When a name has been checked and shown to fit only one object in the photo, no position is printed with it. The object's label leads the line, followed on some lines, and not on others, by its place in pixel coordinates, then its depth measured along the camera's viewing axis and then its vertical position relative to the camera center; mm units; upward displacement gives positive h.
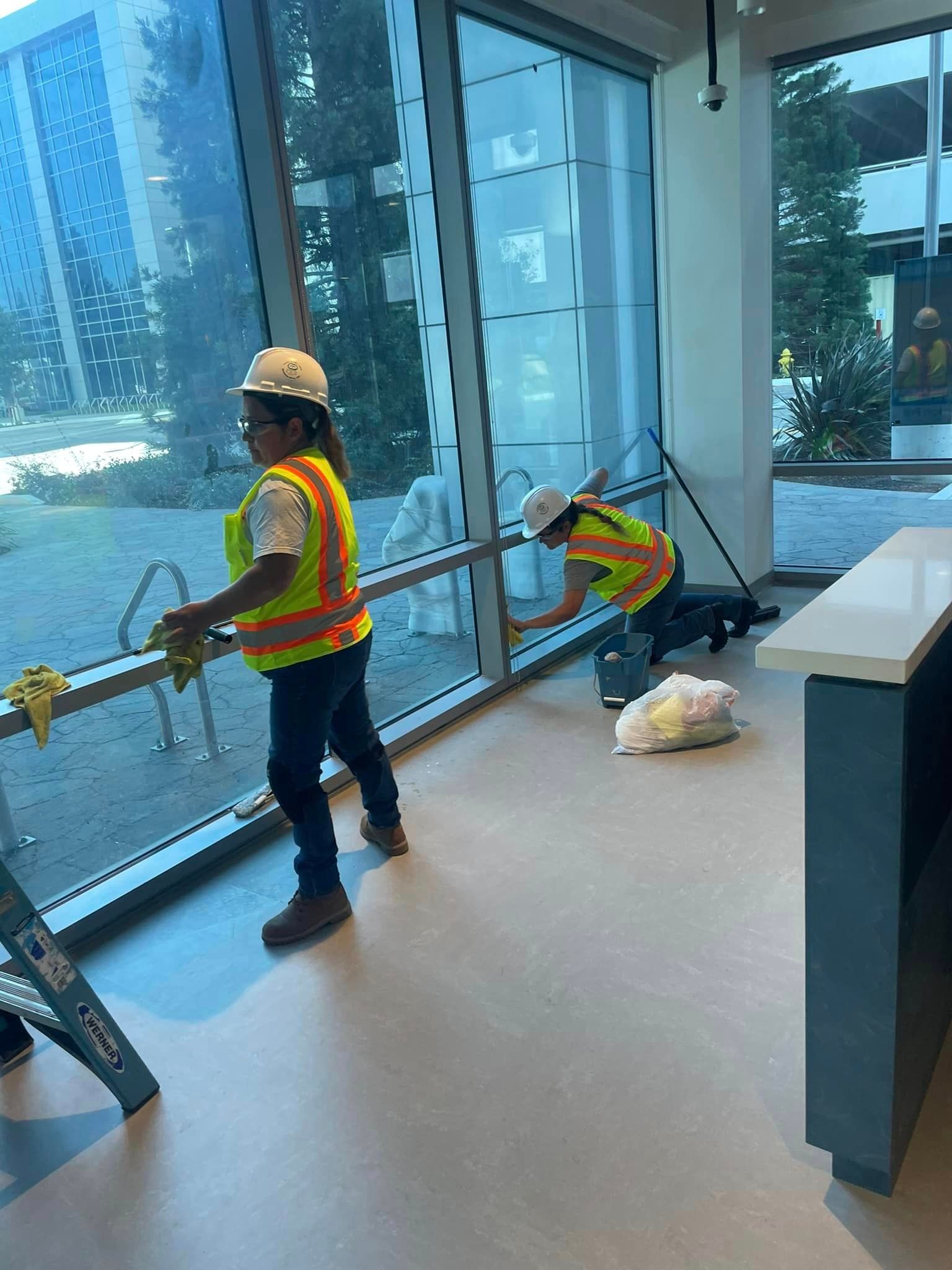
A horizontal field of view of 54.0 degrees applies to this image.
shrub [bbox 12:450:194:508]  2467 -255
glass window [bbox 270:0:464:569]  3143 +401
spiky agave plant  5098 -452
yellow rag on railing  2061 -637
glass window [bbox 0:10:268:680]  2434 +110
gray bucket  3838 -1329
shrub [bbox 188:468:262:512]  2926 -339
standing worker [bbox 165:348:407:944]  2164 -515
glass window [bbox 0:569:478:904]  2604 -1136
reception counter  1375 -788
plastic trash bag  3387 -1343
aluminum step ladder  1781 -1192
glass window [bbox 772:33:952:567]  4758 +152
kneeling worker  3799 -933
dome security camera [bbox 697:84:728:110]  3730 +907
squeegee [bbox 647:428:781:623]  4828 -1171
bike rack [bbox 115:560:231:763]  2740 -919
